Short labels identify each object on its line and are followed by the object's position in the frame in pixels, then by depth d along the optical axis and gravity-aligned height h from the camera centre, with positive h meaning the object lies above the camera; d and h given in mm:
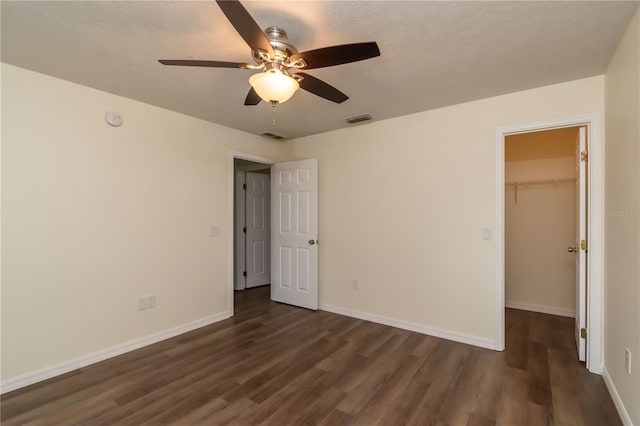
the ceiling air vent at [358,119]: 3406 +1112
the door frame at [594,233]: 2404 -147
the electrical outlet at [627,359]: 1788 -887
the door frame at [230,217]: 3791 -62
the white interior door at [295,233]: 4070 -291
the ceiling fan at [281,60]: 1486 +843
